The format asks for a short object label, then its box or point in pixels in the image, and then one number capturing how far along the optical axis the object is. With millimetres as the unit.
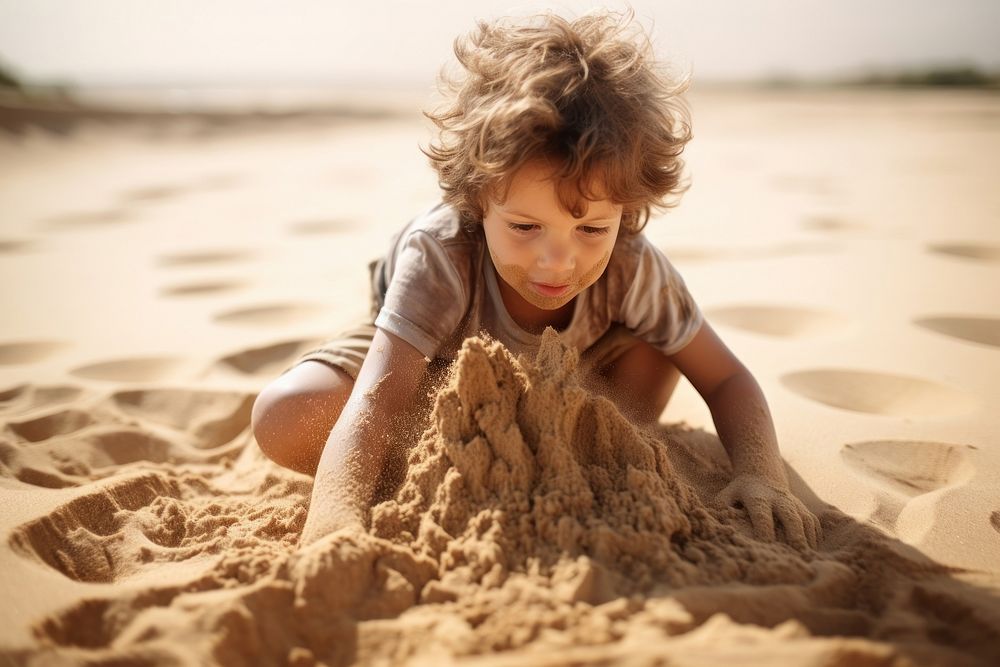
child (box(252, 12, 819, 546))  1542
